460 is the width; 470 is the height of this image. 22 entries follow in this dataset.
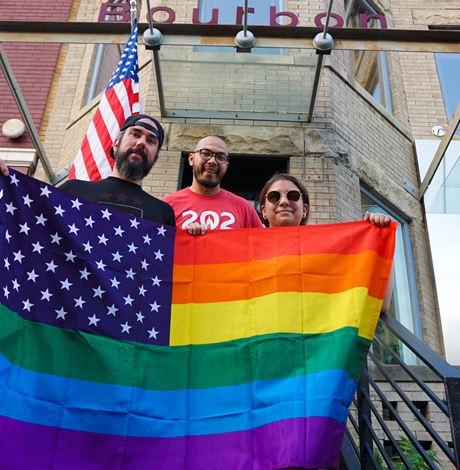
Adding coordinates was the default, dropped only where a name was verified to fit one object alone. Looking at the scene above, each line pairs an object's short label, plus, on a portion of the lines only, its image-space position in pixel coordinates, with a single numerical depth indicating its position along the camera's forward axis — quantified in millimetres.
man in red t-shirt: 4012
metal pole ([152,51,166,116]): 6309
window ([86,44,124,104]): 9820
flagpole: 5516
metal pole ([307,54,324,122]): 6358
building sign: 6125
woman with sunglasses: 3523
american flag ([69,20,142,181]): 5699
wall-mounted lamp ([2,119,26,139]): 9180
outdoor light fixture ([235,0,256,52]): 5426
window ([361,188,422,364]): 7441
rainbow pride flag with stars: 2504
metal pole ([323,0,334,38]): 5402
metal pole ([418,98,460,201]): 6642
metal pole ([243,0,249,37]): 5230
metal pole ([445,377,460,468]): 2141
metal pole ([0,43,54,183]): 6129
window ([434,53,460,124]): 9523
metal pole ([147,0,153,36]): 5259
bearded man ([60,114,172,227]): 3305
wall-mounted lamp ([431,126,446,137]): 8991
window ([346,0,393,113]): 9188
